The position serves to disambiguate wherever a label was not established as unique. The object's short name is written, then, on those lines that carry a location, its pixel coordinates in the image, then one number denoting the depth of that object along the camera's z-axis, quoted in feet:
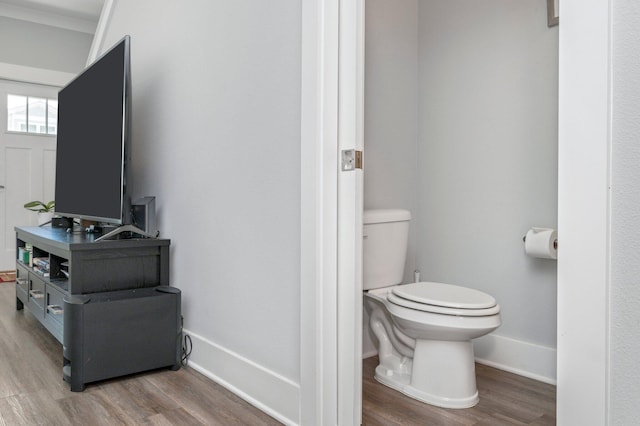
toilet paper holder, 6.42
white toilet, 5.80
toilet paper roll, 6.35
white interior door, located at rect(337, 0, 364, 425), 4.88
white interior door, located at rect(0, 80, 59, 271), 14.49
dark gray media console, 6.18
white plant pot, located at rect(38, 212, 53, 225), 11.17
